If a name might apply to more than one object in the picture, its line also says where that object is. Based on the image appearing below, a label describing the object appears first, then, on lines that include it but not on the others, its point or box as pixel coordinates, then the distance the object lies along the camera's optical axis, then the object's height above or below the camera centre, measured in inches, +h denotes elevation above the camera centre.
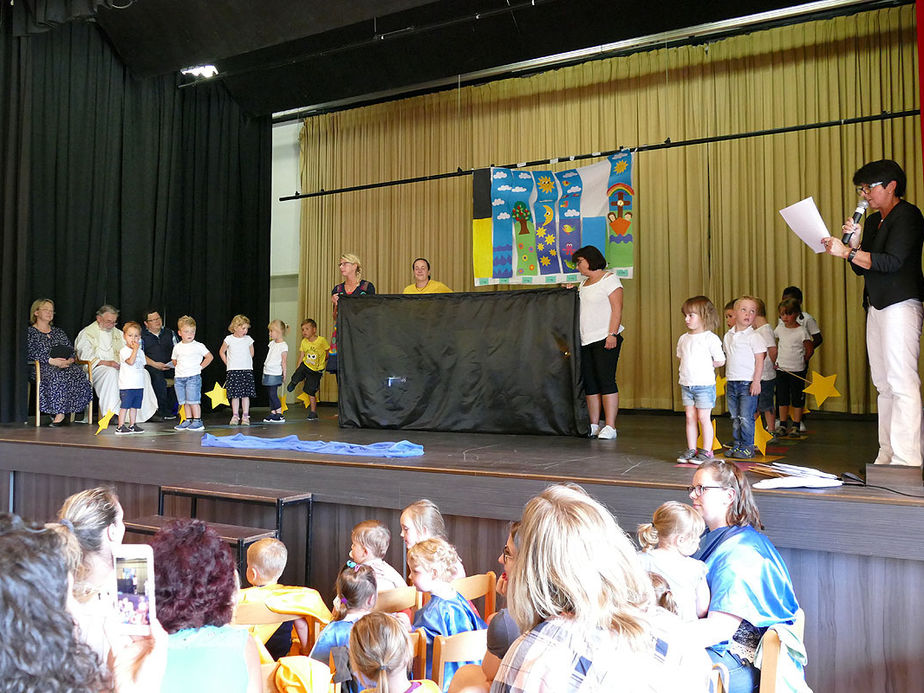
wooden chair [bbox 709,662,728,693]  70.5 -30.0
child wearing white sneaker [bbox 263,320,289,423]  292.5 -1.0
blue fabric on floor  179.8 -21.1
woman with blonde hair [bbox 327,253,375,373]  270.2 +28.2
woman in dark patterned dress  278.7 -1.9
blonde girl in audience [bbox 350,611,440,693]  67.8 -26.1
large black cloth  223.5 -0.5
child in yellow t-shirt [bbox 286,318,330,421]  315.6 -0.7
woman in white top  215.5 +7.1
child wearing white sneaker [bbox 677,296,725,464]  168.9 -0.9
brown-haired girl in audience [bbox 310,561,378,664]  87.8 -28.6
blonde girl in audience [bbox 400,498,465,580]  111.8 -23.9
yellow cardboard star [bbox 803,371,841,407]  189.2 -7.2
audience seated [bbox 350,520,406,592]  110.5 -26.8
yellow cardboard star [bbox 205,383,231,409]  258.4 -11.3
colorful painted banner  323.0 +61.1
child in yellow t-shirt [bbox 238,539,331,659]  97.4 -30.2
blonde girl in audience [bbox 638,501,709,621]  89.8 -23.7
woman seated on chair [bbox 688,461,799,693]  90.7 -28.7
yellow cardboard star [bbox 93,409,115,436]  236.8 -18.2
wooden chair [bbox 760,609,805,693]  80.0 -31.5
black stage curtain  298.0 +73.5
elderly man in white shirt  298.7 +3.4
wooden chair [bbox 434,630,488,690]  79.2 -29.9
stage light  339.9 +130.2
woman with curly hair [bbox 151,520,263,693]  62.7 -21.7
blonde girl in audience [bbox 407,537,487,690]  91.7 -28.5
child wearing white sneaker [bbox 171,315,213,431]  267.9 -2.4
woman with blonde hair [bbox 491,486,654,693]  48.6 -16.4
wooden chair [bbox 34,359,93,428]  266.4 -8.0
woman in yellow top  263.7 +27.7
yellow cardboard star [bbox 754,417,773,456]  171.8 -17.7
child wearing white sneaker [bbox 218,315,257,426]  283.6 -0.5
